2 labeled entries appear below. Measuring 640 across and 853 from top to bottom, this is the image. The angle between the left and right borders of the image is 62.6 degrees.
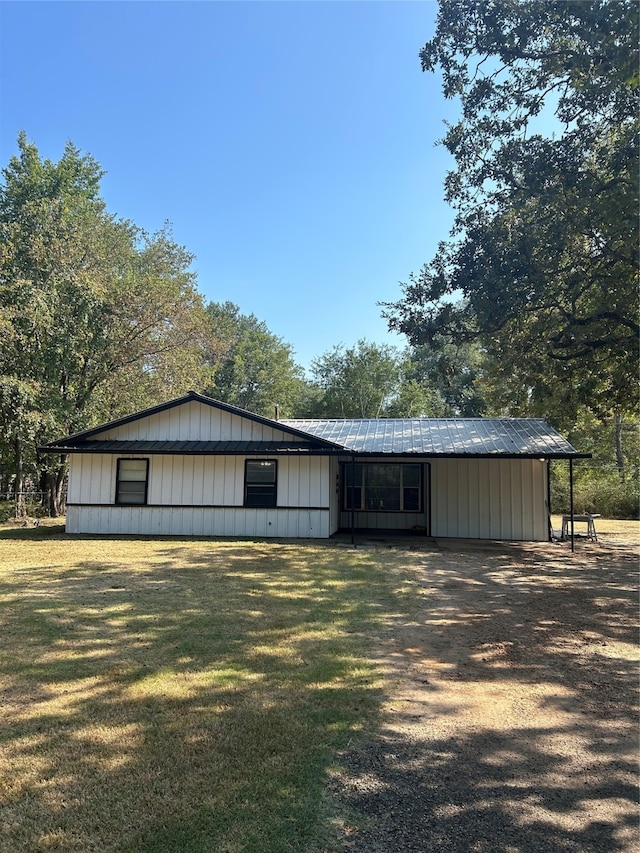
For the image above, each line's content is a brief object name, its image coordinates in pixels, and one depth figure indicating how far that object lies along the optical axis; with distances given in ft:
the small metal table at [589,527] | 46.82
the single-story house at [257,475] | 43.93
